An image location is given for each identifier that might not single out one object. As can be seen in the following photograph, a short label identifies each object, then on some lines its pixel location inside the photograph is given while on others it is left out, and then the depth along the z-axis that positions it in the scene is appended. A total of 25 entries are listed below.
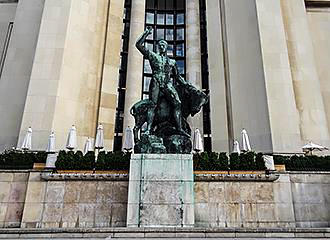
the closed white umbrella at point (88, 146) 16.48
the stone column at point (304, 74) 19.61
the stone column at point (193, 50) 22.73
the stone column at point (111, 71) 21.02
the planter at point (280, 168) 12.68
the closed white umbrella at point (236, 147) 15.49
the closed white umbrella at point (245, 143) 15.05
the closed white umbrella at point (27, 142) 15.15
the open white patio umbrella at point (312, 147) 16.60
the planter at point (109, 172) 12.22
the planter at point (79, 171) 12.35
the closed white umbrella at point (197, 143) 15.79
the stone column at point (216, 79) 20.66
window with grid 27.69
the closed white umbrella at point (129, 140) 15.49
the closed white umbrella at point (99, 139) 15.69
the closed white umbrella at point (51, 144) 14.07
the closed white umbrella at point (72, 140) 15.07
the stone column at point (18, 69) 19.38
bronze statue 11.83
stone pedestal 10.18
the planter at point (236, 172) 12.31
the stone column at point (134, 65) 22.88
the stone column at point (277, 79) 17.72
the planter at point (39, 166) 12.48
